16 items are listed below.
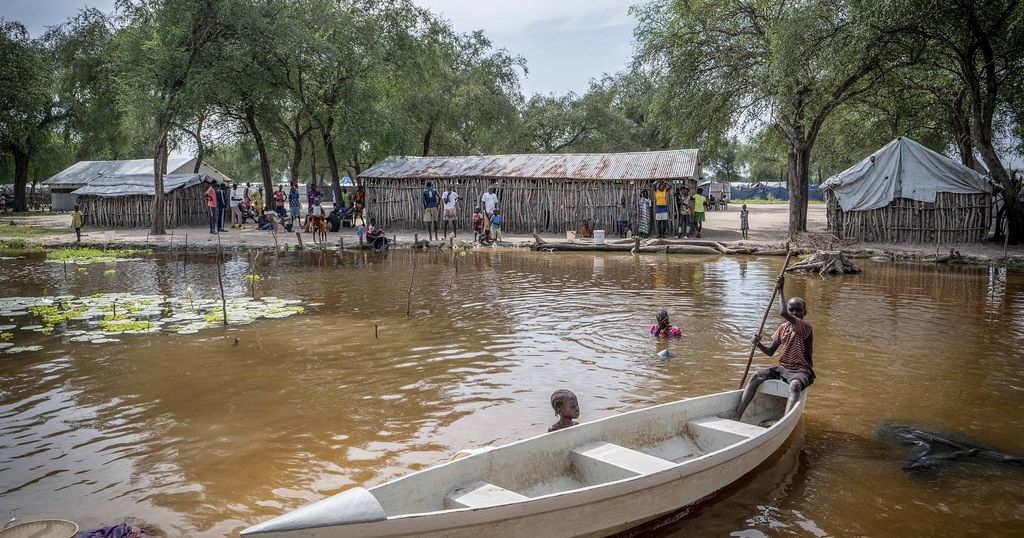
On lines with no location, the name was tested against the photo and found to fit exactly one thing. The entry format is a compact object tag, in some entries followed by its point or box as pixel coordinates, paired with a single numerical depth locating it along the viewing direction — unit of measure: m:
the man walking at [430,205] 24.06
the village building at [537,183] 24.30
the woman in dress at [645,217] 23.53
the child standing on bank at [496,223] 23.40
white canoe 3.76
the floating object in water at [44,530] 4.44
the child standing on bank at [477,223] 23.55
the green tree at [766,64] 18.70
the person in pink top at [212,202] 24.58
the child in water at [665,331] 10.14
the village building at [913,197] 20.25
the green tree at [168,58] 22.62
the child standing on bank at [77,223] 23.02
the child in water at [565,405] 5.81
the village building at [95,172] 31.81
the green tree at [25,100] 30.31
